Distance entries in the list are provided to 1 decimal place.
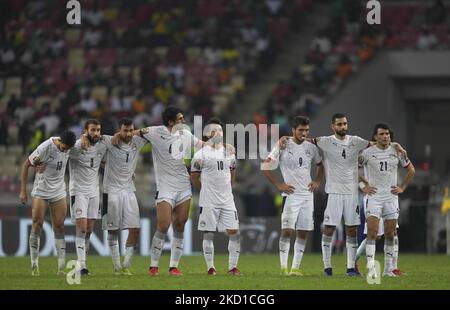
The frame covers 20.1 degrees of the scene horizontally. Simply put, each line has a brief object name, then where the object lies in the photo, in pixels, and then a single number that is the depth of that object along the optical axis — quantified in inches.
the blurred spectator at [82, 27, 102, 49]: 1616.6
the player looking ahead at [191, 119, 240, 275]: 820.0
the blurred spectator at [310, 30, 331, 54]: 1519.4
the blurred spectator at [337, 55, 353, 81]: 1478.8
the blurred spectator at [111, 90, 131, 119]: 1483.6
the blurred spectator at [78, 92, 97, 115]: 1473.5
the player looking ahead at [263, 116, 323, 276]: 816.9
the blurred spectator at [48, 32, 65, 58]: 1601.9
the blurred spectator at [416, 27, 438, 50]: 1473.9
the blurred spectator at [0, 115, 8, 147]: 1428.4
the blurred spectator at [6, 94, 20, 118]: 1492.4
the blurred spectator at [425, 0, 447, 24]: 1507.1
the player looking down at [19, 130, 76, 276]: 818.8
